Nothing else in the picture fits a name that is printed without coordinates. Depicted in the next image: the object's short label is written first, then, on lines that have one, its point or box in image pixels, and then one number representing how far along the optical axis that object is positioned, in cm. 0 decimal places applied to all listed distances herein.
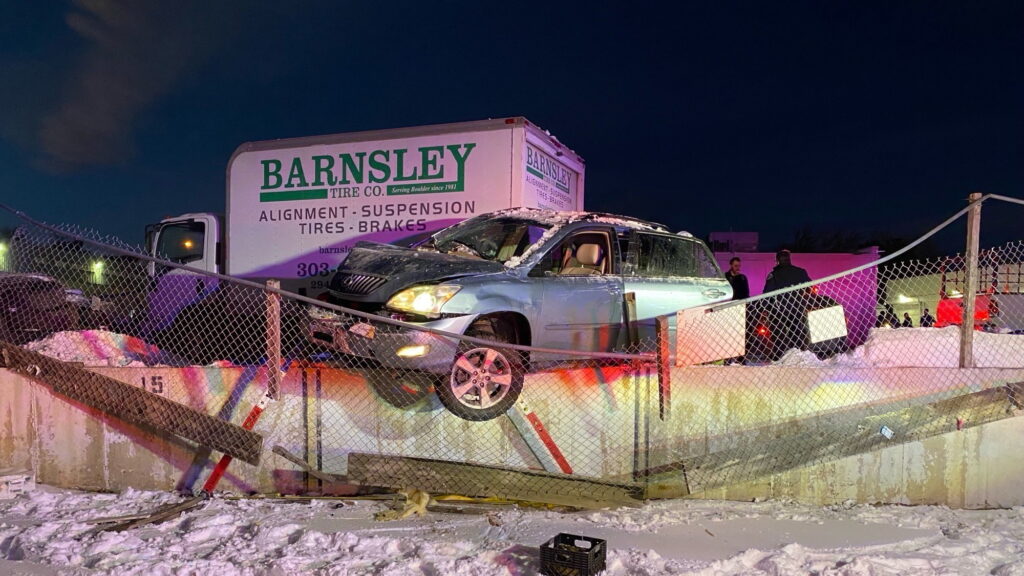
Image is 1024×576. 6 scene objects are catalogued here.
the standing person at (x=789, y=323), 722
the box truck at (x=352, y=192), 820
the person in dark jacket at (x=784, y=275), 849
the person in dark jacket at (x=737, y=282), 984
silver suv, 520
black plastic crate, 376
